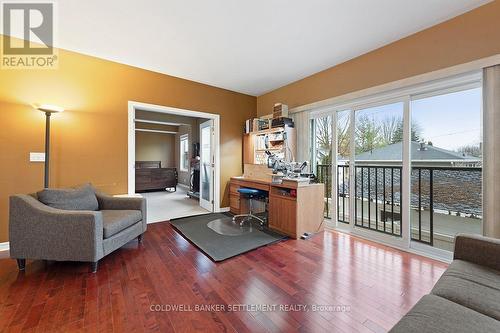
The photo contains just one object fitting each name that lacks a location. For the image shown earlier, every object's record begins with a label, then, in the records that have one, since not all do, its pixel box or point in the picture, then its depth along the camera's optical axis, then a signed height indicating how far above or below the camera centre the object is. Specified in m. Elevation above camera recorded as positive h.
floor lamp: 2.63 +0.35
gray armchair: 2.04 -0.65
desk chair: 3.64 -0.50
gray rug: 2.58 -1.02
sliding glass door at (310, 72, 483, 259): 2.37 +0.04
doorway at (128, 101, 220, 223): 4.18 +0.17
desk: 3.03 -0.63
